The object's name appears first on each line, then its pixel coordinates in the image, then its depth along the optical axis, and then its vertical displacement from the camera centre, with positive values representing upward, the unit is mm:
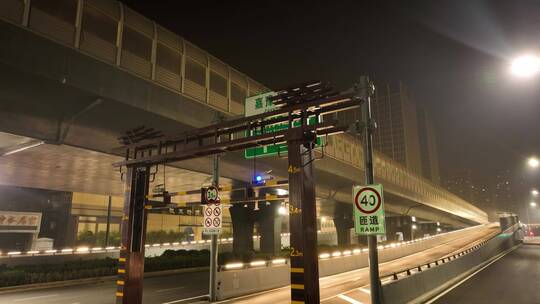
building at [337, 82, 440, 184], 150000 +46349
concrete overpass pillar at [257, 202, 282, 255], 37000 +143
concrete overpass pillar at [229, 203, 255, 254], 35375 +238
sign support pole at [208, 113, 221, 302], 15812 -1219
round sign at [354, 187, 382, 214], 9078 +688
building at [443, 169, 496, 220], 183025 +12675
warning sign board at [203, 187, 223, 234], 15125 +379
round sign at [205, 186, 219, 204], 11750 +1054
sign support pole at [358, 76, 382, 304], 9344 +1680
